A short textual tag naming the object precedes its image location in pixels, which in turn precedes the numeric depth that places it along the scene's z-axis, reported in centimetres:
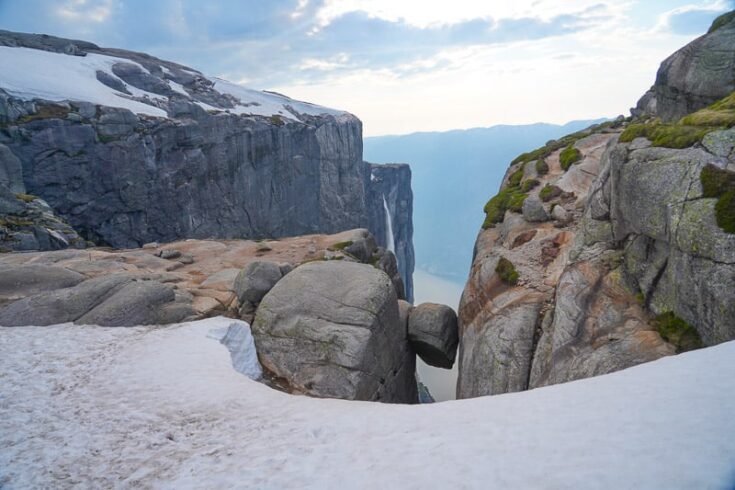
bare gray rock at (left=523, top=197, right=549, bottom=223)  2685
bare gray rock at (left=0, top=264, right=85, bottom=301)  2180
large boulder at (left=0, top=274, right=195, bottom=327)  1967
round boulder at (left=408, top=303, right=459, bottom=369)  2477
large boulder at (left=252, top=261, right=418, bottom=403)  1848
